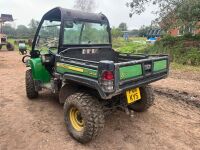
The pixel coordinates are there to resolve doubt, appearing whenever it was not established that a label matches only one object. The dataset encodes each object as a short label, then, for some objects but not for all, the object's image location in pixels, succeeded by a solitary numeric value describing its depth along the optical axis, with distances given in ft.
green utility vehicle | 7.16
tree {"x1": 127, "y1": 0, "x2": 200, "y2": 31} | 23.25
